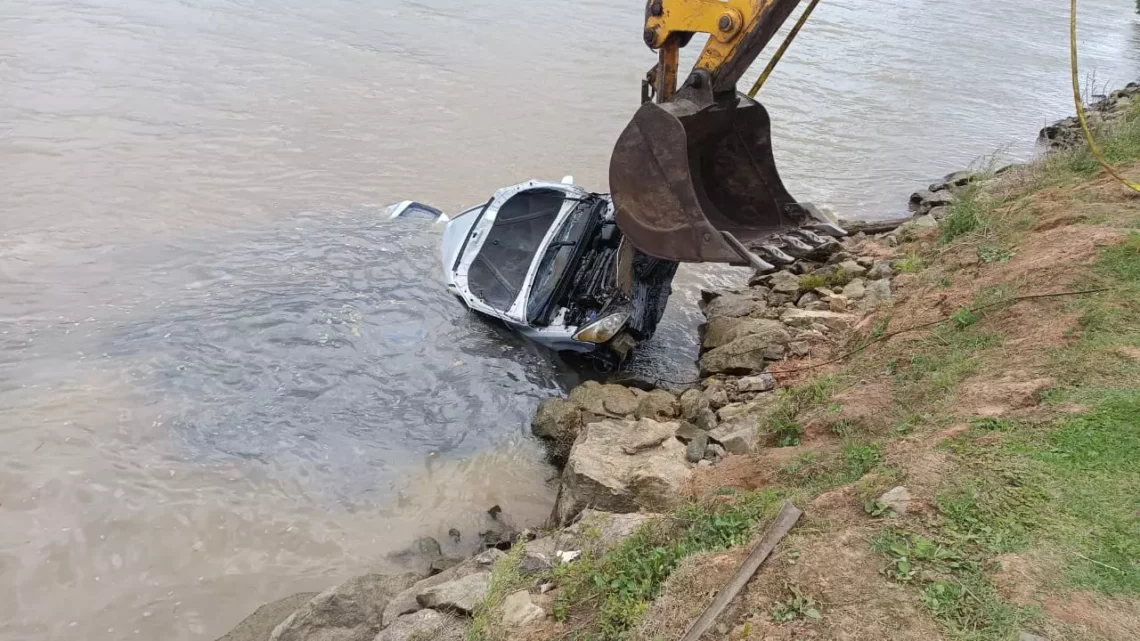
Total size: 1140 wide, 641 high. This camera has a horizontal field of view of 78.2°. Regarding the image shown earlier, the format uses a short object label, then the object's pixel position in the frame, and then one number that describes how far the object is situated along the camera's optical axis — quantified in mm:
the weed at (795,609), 2953
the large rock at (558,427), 6672
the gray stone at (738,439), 5316
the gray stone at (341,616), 4316
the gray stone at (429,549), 5566
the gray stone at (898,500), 3375
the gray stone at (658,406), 6738
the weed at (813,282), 8828
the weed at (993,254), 6444
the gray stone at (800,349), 7070
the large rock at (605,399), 6848
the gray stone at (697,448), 5474
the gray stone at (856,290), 8234
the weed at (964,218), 7969
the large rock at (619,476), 4941
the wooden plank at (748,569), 3021
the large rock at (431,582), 4320
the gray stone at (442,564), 5242
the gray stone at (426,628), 3834
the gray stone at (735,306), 8688
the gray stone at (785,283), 9047
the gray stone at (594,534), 4078
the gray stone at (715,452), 5406
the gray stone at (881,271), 8382
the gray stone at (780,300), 8828
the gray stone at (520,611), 3602
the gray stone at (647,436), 5660
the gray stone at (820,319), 7469
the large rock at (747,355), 7273
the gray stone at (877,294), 7554
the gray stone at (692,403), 6625
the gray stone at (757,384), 6742
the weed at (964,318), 5344
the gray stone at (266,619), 4621
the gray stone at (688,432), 5824
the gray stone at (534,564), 4078
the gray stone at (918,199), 11984
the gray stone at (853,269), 8812
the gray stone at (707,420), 6176
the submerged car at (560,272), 7250
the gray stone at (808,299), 8516
